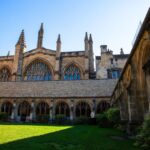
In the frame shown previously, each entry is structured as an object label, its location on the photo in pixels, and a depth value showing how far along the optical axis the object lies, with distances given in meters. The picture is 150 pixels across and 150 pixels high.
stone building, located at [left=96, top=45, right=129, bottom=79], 38.53
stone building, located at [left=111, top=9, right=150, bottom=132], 11.07
